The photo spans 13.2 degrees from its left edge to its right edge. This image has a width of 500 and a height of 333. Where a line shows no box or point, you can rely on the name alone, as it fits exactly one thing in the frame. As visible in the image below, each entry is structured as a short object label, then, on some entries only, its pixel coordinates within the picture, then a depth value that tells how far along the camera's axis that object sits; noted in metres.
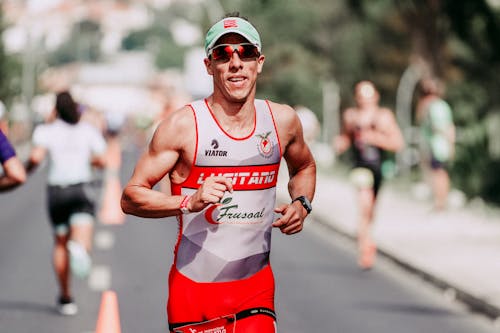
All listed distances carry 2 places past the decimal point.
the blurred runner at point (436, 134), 32.93
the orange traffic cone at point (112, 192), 37.54
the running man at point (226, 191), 8.62
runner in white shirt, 18.16
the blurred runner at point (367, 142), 23.11
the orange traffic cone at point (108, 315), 17.49
